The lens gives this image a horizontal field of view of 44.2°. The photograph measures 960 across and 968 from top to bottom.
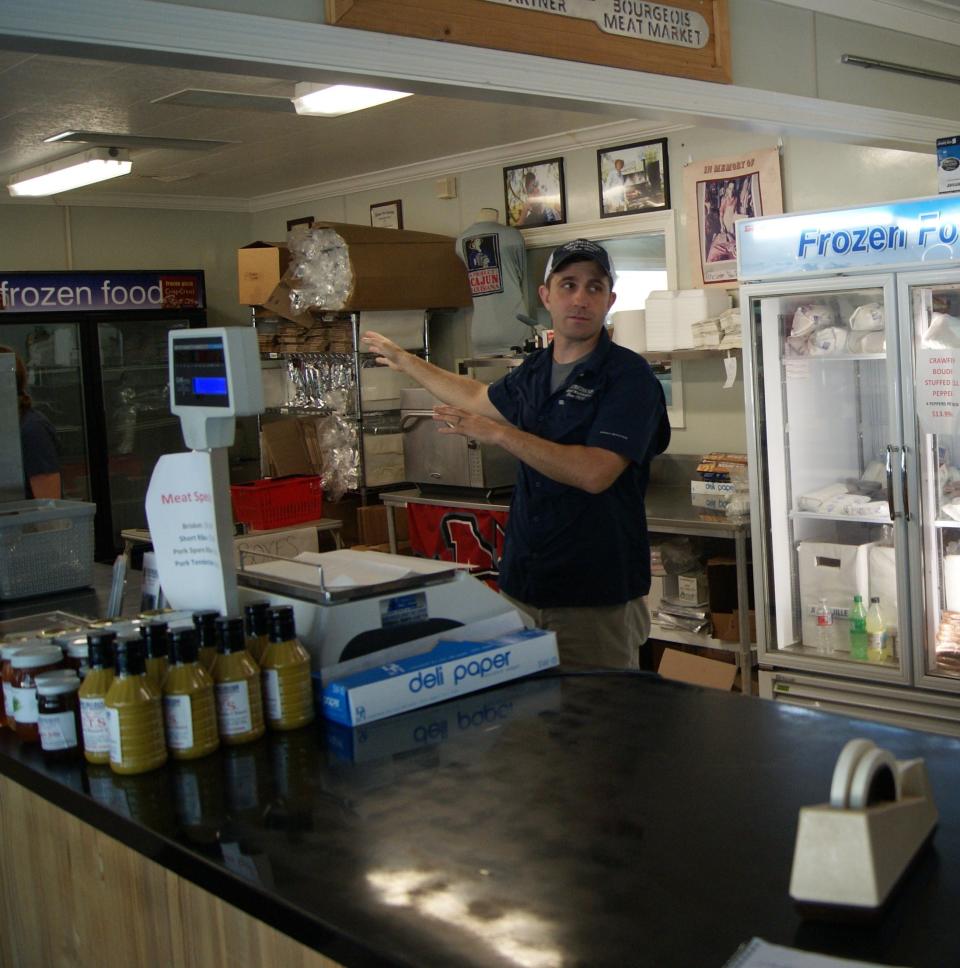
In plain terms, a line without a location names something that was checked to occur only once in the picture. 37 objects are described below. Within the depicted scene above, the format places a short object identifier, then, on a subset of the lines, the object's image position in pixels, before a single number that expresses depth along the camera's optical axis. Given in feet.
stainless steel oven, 19.88
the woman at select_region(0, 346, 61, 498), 14.70
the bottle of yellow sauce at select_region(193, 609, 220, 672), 6.57
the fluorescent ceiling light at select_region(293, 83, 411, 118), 13.32
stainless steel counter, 15.76
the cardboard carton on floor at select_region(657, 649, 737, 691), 16.80
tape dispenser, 4.29
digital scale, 6.87
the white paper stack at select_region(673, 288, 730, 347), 18.25
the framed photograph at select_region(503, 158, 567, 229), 21.72
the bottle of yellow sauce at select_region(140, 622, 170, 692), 6.22
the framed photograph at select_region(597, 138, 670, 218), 19.86
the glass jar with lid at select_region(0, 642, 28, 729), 7.00
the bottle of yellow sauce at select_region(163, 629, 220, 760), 6.29
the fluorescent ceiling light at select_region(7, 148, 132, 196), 20.90
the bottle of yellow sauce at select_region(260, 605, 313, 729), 6.66
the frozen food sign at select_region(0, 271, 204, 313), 25.77
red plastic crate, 20.43
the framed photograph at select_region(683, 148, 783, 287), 18.29
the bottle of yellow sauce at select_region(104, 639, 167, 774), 6.12
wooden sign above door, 8.42
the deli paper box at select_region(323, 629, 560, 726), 6.73
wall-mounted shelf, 18.11
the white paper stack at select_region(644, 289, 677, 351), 18.60
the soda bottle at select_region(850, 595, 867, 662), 14.61
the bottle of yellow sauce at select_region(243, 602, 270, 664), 6.82
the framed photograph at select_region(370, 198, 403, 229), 25.11
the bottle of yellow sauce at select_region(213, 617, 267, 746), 6.48
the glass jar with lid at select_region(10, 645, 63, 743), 6.78
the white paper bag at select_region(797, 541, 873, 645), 14.80
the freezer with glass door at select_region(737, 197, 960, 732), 13.47
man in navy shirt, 9.75
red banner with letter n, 19.43
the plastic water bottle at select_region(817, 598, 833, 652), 15.02
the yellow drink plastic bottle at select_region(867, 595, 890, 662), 14.55
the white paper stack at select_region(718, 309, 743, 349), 17.70
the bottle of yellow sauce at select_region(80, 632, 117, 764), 6.29
